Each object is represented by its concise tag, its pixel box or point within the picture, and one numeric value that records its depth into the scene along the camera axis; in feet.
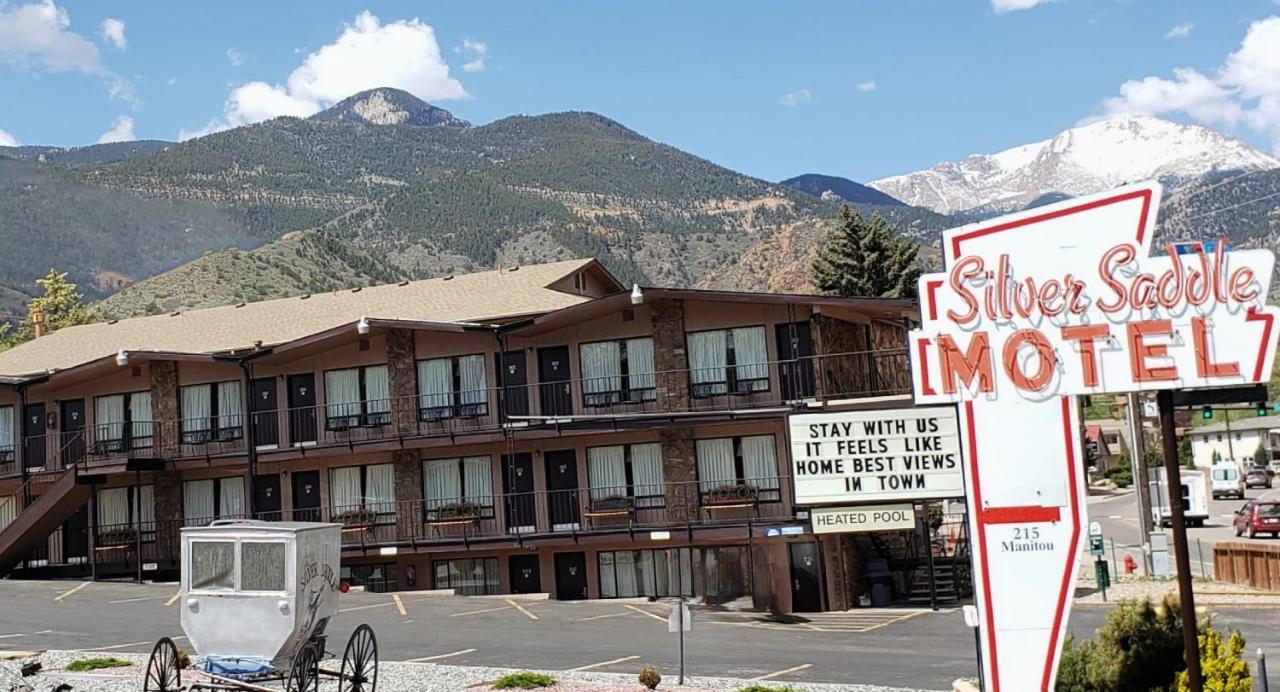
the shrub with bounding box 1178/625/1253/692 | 45.98
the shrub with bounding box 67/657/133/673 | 73.40
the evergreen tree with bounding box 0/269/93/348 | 307.19
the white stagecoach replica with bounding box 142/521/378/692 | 56.49
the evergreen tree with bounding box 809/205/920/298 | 237.66
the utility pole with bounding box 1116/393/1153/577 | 117.60
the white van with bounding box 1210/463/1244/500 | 259.19
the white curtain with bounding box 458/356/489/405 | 131.54
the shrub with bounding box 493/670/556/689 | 65.34
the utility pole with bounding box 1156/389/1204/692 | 43.01
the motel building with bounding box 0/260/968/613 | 119.75
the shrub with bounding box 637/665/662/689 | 62.95
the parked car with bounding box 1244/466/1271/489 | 274.77
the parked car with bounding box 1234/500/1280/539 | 158.36
